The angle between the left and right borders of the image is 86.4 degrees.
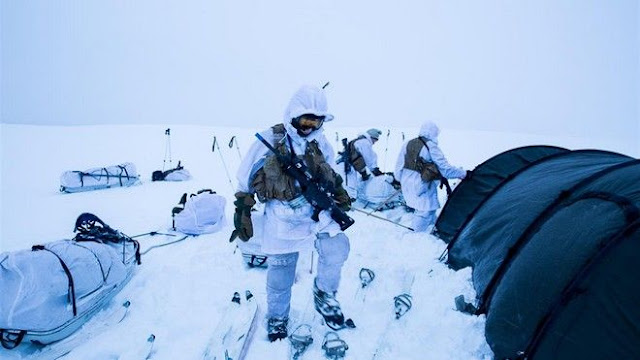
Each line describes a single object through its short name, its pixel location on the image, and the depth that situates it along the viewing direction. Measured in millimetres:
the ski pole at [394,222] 6033
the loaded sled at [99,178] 8398
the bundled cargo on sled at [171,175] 10430
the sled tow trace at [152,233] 5356
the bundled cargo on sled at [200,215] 5457
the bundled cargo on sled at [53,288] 2566
